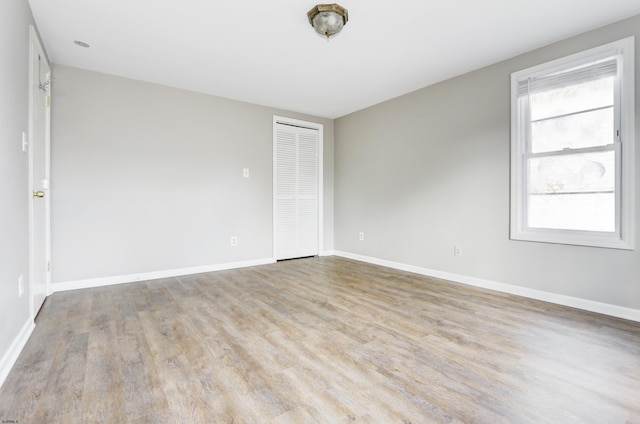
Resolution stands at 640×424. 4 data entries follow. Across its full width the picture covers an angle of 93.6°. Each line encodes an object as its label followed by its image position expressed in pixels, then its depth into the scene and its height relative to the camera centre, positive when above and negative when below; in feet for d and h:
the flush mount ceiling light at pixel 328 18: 7.27 +4.83
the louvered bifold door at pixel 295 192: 15.80 +1.05
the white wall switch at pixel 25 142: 6.80 +1.60
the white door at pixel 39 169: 7.57 +1.19
